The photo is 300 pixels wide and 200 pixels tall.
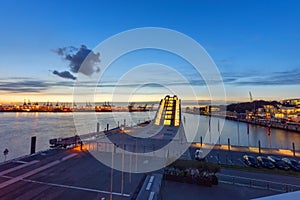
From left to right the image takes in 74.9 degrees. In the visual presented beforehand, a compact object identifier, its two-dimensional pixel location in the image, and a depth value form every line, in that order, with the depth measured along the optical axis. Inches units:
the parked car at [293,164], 646.7
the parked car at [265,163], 666.2
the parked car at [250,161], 679.7
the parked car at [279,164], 655.0
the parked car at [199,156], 772.1
